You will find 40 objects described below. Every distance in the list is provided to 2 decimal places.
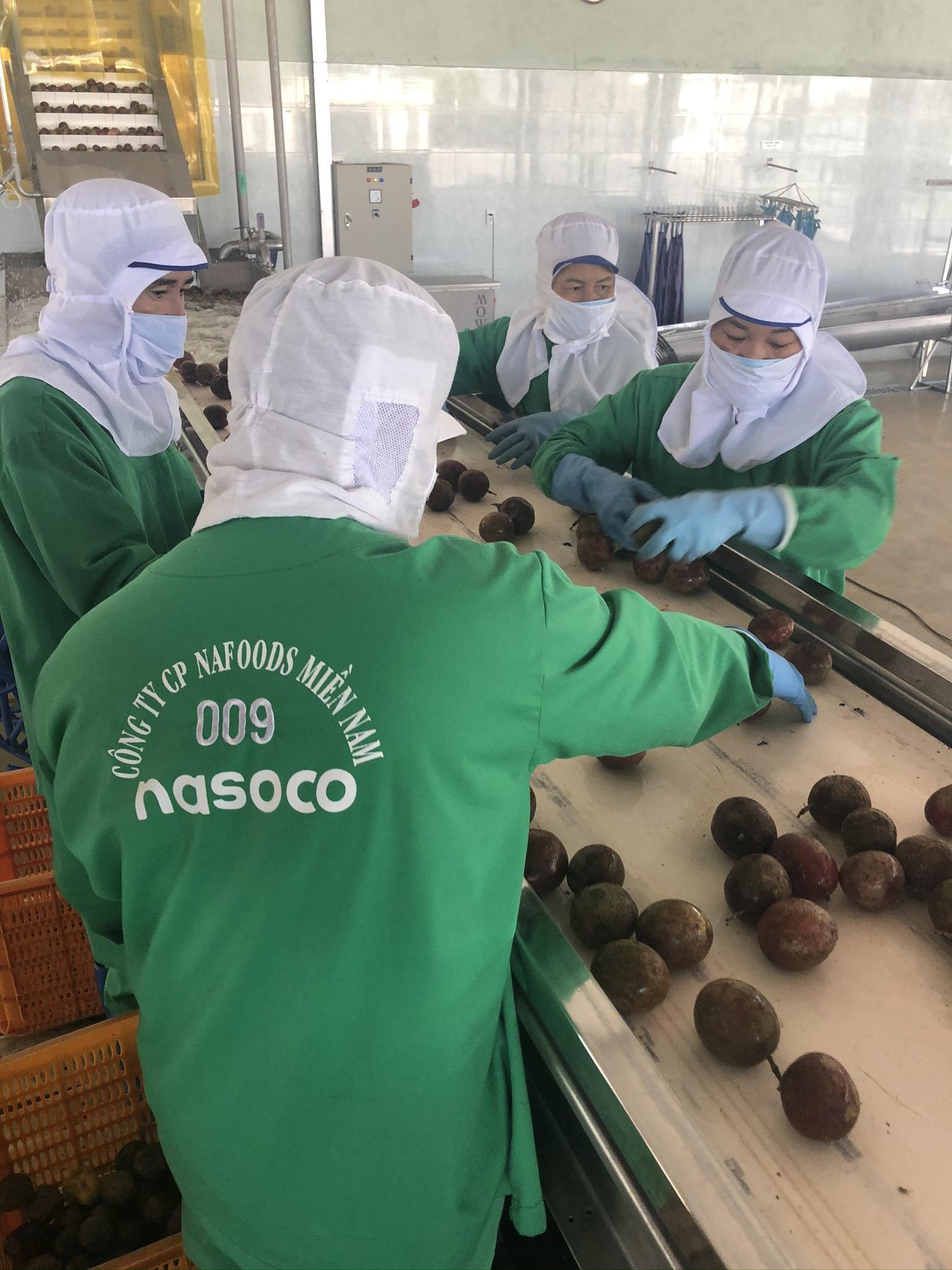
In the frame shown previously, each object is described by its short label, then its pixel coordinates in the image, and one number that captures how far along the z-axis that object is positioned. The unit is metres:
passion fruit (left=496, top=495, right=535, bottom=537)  2.45
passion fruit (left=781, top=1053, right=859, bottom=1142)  0.98
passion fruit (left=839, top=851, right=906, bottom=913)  1.28
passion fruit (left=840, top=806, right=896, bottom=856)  1.34
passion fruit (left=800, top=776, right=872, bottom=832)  1.42
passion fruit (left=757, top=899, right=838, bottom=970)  1.18
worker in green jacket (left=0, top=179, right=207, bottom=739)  1.68
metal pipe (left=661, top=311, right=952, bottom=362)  7.45
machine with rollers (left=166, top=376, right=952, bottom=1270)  0.92
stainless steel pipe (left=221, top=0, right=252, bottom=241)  5.82
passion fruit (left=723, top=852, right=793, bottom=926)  1.26
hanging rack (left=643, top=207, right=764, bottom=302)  7.81
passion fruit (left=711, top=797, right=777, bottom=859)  1.37
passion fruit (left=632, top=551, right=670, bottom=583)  2.17
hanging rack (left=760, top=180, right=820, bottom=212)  8.09
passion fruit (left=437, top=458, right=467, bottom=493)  2.80
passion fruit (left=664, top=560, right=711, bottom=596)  2.14
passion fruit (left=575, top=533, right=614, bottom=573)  2.26
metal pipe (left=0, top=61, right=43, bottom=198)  5.25
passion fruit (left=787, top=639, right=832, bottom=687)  1.79
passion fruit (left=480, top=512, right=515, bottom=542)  2.41
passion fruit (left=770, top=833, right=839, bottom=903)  1.31
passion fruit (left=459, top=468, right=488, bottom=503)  2.71
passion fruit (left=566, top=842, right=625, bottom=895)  1.32
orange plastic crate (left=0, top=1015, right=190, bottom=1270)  1.54
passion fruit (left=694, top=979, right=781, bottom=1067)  1.06
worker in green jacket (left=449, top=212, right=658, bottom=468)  3.21
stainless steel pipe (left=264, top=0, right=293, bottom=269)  5.84
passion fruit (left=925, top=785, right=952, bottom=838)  1.39
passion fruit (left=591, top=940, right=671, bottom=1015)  1.15
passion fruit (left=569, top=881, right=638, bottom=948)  1.25
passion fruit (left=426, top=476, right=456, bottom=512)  2.64
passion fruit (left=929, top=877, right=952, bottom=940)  1.21
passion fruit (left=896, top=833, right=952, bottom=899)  1.29
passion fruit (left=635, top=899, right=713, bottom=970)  1.20
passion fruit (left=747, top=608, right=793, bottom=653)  1.89
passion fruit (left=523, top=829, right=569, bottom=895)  1.34
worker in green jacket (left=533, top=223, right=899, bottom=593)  2.07
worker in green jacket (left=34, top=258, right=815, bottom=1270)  0.93
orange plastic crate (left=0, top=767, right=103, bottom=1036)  2.13
